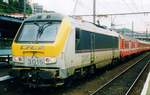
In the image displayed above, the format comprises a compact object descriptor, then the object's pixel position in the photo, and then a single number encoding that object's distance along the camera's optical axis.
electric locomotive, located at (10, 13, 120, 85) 12.04
